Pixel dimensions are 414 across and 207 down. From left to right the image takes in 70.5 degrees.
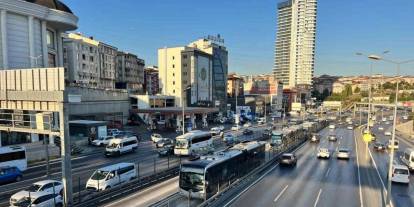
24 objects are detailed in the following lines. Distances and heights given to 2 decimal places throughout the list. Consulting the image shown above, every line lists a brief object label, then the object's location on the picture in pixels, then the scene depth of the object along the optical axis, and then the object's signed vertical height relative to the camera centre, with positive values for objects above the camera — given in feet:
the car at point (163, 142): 150.63 -25.54
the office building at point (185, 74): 323.37 +21.99
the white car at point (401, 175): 84.38 -23.32
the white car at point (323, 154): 123.44 -25.39
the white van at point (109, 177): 76.79 -22.94
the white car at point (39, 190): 63.82 -22.17
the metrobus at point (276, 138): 143.25 -22.41
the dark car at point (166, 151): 127.82 -25.46
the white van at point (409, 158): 102.15 -23.50
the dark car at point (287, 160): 106.21 -24.10
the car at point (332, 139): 184.85 -28.48
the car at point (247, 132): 214.73 -28.51
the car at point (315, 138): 181.27 -27.65
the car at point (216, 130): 209.97 -27.72
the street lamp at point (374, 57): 60.74 +7.73
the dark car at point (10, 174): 85.51 -24.46
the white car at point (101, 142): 158.67 -26.60
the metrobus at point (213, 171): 62.75 -18.54
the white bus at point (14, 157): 95.31 -21.48
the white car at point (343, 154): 121.90 -25.13
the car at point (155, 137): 173.19 -26.60
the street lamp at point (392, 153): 55.60 -11.87
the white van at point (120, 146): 129.08 -24.18
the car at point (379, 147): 152.46 -27.84
